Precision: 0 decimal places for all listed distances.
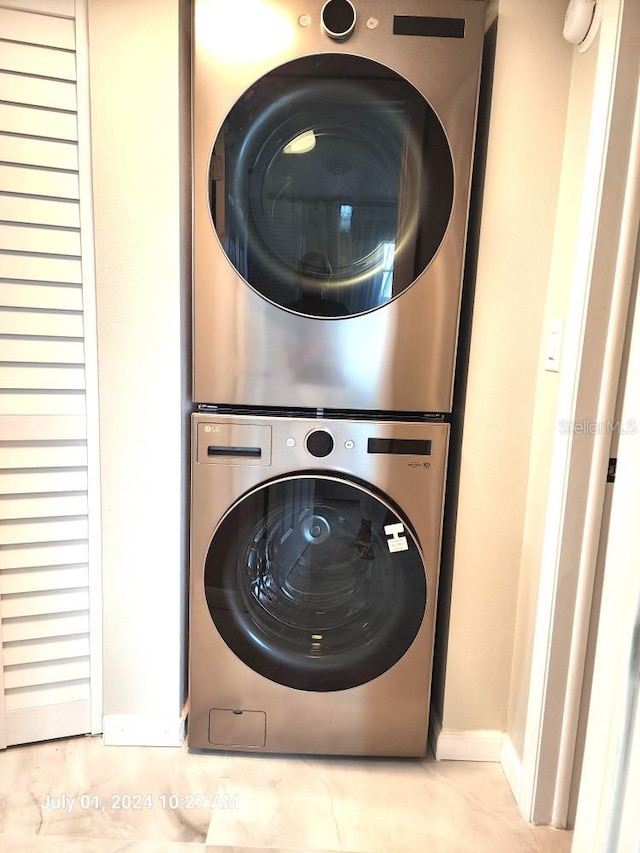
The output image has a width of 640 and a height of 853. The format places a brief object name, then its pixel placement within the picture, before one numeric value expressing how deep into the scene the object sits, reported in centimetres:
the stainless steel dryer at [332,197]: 126
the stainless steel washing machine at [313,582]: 139
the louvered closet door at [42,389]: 129
